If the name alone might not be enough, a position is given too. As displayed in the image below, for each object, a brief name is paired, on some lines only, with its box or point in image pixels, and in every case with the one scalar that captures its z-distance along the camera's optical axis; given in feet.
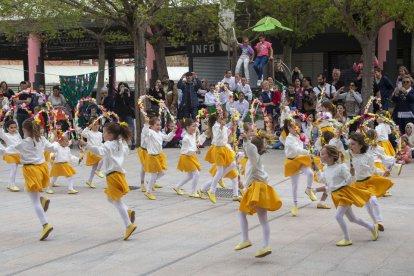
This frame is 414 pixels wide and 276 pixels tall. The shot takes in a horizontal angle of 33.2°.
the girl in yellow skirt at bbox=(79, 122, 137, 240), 30.68
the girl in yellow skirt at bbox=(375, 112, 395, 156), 46.90
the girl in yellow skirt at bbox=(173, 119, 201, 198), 41.32
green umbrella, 67.97
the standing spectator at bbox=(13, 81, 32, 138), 67.26
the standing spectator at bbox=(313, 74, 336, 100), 61.77
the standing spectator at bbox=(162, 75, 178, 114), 68.44
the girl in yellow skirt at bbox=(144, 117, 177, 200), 42.09
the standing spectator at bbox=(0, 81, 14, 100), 70.18
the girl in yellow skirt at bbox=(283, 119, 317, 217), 36.47
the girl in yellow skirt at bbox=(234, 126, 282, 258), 26.76
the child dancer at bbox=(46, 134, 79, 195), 44.12
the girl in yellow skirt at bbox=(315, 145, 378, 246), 28.14
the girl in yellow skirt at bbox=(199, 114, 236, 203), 40.06
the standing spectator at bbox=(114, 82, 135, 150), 67.87
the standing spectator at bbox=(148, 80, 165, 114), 67.26
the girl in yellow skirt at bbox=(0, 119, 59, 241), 31.63
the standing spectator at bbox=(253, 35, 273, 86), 68.66
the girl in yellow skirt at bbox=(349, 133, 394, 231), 30.42
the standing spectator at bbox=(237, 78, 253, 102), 65.72
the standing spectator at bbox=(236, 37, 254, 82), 69.15
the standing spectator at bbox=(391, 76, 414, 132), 56.24
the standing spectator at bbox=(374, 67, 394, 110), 61.16
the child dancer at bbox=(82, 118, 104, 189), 46.11
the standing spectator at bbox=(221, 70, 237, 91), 65.82
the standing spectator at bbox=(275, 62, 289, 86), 72.38
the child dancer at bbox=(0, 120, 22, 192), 45.32
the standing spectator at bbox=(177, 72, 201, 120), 65.82
